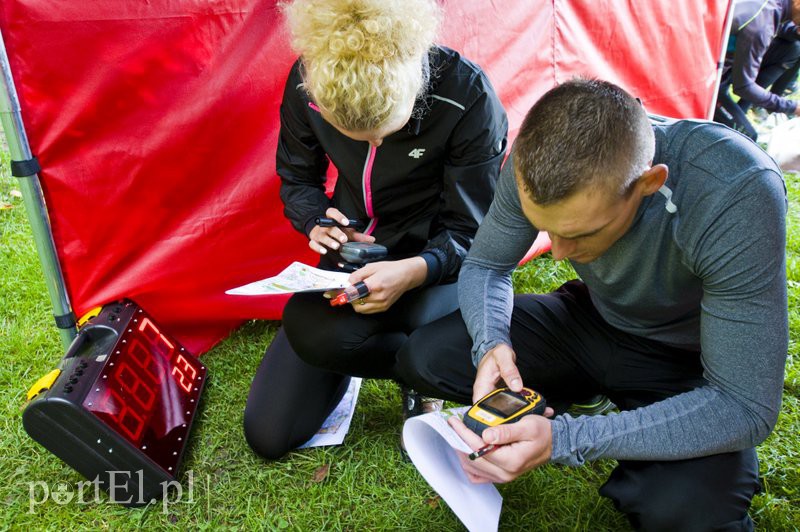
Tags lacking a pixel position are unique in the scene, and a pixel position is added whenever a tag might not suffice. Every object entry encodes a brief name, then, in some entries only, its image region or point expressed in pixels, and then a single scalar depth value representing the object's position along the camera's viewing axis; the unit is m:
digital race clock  1.54
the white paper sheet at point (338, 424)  1.86
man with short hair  1.11
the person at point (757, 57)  3.67
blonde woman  1.50
